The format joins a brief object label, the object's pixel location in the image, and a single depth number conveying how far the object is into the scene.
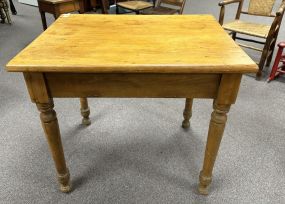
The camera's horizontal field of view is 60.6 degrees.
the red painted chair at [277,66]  2.25
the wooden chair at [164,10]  2.76
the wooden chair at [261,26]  2.25
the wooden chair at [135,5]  3.07
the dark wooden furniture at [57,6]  2.91
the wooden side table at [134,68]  0.86
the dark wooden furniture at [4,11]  3.86
